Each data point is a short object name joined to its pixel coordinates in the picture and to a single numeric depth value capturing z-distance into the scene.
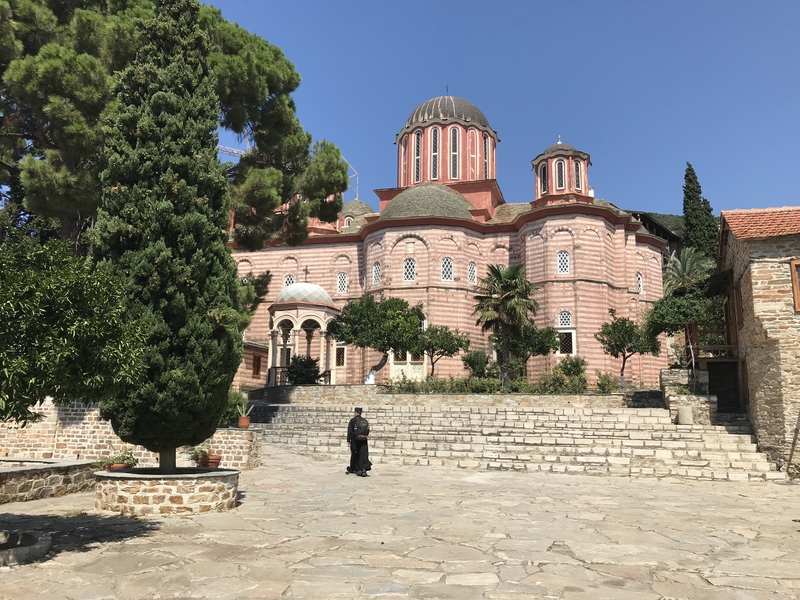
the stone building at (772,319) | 11.63
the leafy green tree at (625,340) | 22.73
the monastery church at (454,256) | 26.28
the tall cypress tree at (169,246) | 7.40
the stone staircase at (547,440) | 11.96
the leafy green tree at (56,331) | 4.77
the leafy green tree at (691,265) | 33.69
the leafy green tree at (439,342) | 23.72
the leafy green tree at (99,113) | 13.39
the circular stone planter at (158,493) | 7.02
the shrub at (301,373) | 24.69
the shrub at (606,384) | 21.02
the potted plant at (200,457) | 11.55
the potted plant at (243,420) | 13.98
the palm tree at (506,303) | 21.44
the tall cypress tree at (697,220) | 37.31
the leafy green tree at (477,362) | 25.03
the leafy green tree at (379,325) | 23.16
